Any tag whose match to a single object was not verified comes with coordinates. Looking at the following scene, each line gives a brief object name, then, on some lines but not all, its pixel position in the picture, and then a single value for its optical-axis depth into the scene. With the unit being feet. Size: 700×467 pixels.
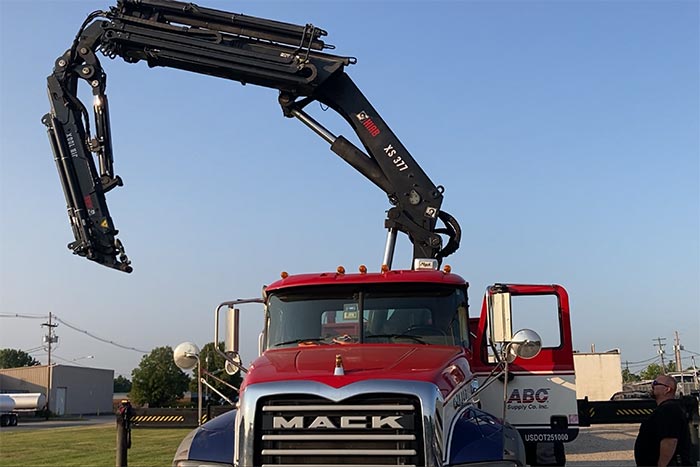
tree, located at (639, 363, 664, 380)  243.97
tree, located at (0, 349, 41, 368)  379.35
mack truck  17.93
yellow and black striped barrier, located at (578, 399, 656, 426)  30.58
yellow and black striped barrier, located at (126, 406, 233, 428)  30.27
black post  29.14
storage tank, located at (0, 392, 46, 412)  162.92
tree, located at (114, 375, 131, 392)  400.47
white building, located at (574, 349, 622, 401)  84.28
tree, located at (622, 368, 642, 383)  314.98
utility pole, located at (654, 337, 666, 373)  274.77
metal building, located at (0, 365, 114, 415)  211.82
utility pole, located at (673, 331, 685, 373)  241.92
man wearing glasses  21.75
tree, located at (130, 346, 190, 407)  168.14
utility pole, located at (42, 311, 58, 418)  261.73
